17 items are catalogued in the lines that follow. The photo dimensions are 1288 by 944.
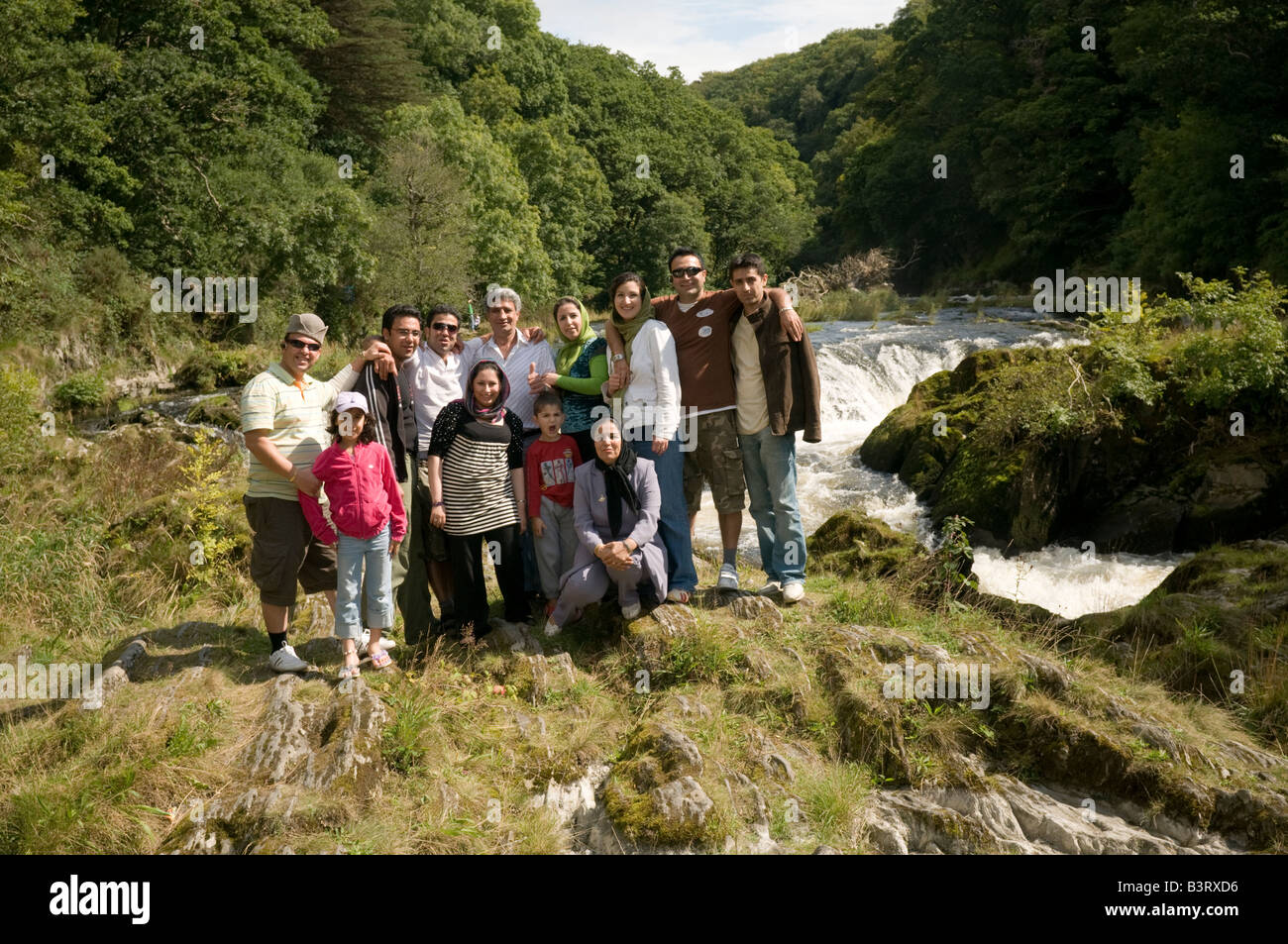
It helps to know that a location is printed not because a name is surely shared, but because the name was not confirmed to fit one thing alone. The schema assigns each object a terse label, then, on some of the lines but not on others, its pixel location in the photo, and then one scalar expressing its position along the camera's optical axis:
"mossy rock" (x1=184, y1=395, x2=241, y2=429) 15.86
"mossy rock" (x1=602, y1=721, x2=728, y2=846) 3.68
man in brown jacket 5.32
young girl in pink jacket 4.46
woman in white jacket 5.19
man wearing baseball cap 4.43
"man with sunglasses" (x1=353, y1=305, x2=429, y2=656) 4.93
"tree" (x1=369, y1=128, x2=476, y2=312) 26.94
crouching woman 4.93
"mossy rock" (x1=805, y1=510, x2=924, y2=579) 7.62
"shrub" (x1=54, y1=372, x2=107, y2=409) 17.36
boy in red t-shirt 5.20
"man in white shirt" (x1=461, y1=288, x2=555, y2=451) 5.38
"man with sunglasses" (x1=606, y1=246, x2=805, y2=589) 5.40
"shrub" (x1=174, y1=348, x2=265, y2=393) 20.23
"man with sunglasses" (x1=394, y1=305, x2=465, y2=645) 5.16
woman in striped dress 4.95
